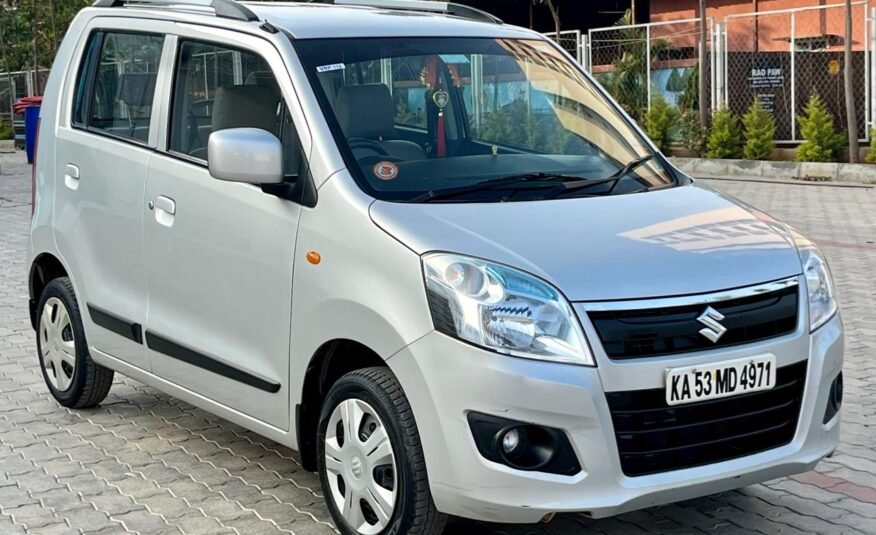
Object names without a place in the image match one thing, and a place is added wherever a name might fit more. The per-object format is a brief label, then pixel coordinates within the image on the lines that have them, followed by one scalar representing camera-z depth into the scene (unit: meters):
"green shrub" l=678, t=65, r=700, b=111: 20.49
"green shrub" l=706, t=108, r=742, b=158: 19.16
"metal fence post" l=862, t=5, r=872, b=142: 17.78
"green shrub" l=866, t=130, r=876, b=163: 17.22
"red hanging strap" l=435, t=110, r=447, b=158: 4.77
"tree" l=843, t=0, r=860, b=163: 17.25
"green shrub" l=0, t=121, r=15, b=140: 33.75
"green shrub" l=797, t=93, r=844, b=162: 17.84
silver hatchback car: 3.82
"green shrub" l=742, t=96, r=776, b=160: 18.61
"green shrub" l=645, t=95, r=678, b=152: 20.41
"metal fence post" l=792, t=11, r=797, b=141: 18.98
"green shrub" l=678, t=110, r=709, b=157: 19.88
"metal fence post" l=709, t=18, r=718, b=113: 20.16
